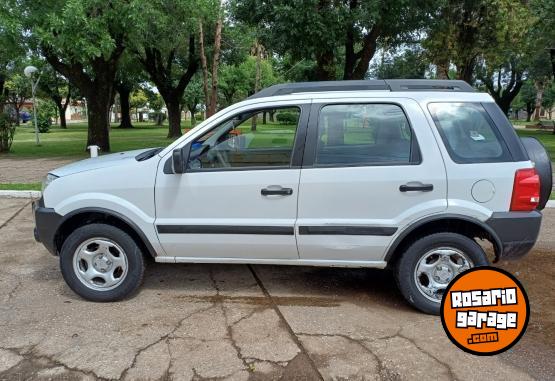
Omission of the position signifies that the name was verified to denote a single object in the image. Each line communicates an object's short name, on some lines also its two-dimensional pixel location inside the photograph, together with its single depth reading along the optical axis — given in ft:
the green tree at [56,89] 147.37
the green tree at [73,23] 36.73
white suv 12.34
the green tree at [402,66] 63.61
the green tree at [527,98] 225.07
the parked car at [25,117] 230.79
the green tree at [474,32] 42.96
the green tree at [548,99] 187.77
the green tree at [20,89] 157.99
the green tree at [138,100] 210.42
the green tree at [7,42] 38.37
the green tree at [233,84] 156.72
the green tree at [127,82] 74.01
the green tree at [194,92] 159.39
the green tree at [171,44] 42.63
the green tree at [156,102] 181.94
